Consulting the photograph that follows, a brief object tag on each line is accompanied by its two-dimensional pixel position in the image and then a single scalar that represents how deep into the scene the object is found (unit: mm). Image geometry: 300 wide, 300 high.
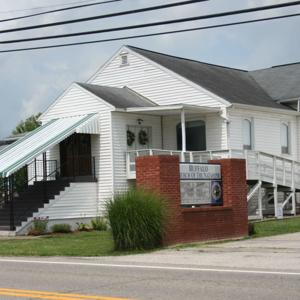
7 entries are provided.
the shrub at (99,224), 28672
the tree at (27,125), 52250
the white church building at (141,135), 29500
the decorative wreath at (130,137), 31188
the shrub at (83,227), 28672
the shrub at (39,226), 27016
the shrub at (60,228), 27781
